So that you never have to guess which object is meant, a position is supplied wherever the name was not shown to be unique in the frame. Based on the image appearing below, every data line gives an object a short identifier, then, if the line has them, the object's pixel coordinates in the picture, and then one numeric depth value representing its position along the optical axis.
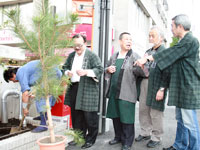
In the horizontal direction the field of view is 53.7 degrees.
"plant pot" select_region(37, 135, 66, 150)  1.55
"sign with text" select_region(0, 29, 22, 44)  13.33
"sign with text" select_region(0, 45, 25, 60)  2.85
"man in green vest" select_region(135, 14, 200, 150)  2.33
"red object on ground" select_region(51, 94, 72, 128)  3.18
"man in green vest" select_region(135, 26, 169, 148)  2.78
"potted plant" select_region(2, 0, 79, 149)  1.58
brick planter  2.16
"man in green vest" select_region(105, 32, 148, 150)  2.80
